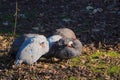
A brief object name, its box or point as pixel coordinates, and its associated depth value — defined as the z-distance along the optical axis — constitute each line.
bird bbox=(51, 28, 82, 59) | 12.85
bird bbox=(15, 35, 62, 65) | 12.50
